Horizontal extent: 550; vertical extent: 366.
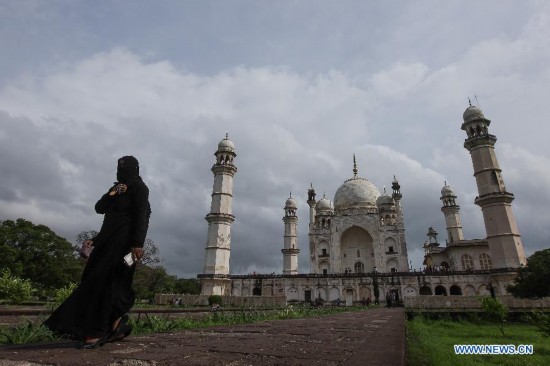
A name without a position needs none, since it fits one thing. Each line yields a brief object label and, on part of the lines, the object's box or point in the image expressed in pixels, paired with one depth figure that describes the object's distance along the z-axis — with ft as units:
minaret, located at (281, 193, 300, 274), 159.21
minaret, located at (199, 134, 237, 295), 107.96
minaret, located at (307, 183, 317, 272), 159.74
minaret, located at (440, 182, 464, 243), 167.43
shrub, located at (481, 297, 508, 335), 46.74
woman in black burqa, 10.78
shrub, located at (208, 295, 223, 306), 88.99
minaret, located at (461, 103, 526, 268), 99.96
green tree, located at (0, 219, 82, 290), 96.02
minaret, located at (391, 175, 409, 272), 147.43
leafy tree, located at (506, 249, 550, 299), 75.61
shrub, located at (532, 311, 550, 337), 31.72
